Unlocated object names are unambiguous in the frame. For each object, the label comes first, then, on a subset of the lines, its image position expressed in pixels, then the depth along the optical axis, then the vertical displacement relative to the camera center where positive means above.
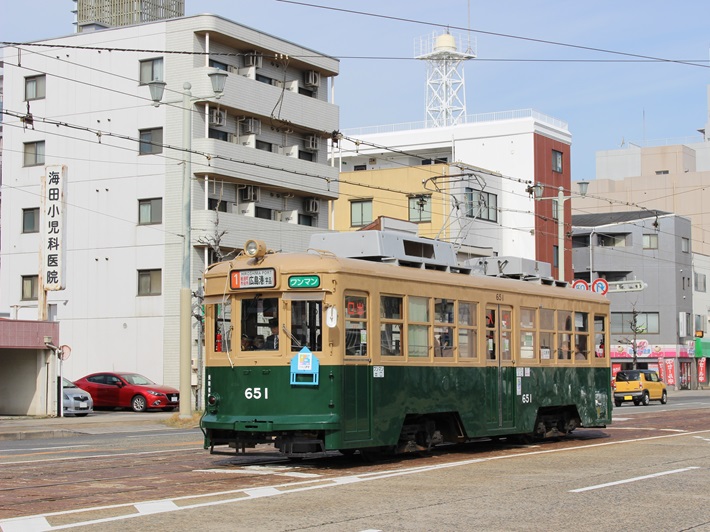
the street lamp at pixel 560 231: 36.19 +3.94
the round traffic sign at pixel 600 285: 36.94 +2.28
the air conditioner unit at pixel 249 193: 43.56 +6.22
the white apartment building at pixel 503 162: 58.03 +10.58
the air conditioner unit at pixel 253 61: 44.12 +11.45
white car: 33.41 -1.38
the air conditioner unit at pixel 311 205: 46.98 +6.20
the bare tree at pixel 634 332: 69.18 +1.47
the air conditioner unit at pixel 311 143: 47.09 +8.81
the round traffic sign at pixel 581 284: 34.19 +2.15
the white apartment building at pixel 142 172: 41.94 +7.02
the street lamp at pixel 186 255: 26.50 +2.43
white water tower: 67.88 +16.74
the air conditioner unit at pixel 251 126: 43.66 +8.80
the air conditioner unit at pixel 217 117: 42.09 +8.81
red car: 36.47 -1.19
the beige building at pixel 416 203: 54.50 +7.49
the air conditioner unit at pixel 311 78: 47.19 +11.50
